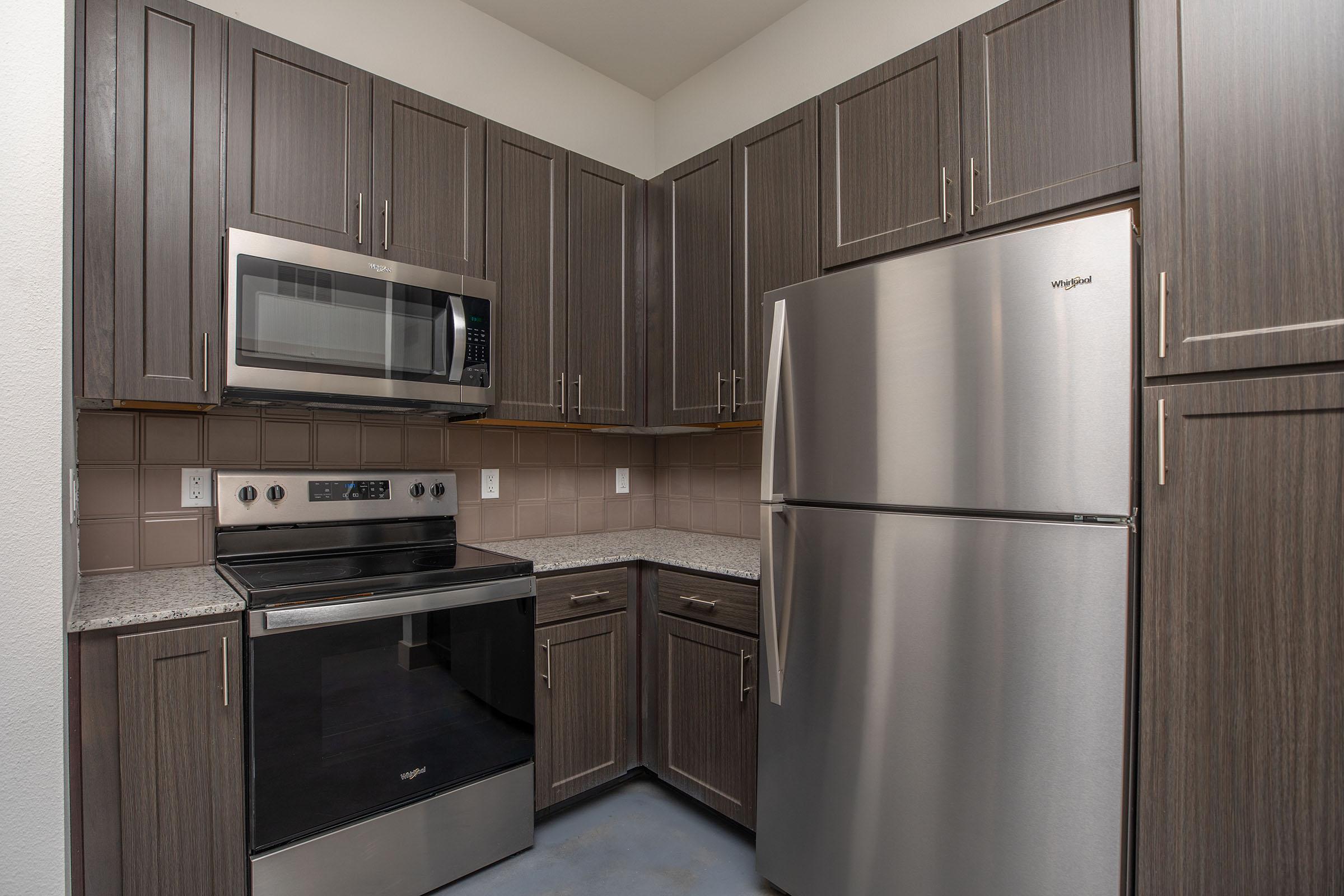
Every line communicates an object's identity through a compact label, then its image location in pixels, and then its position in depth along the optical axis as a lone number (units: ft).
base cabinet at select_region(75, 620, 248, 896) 4.39
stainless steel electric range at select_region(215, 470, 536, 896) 5.04
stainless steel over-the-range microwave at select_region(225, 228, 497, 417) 5.61
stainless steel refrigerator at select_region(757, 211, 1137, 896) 3.92
